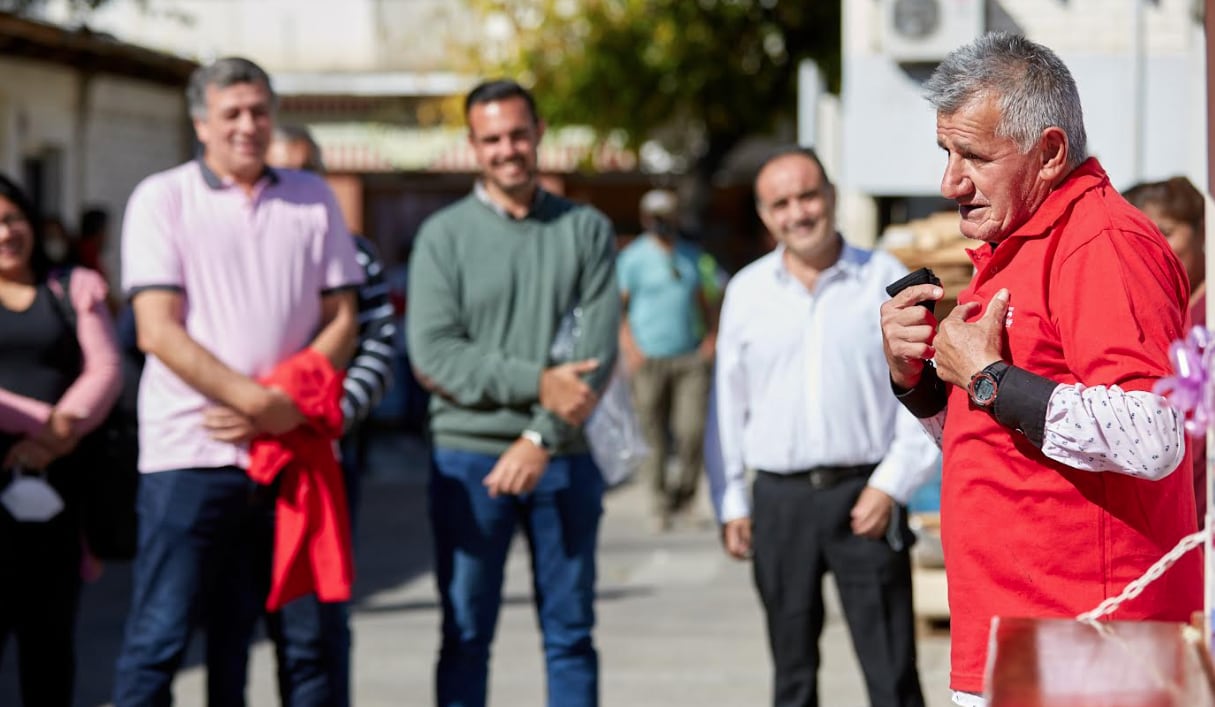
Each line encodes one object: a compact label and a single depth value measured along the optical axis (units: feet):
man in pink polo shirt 30.30
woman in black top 34.24
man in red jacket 18.31
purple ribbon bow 13.99
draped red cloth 30.58
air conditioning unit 52.75
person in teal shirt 74.72
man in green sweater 31.89
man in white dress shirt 31.81
